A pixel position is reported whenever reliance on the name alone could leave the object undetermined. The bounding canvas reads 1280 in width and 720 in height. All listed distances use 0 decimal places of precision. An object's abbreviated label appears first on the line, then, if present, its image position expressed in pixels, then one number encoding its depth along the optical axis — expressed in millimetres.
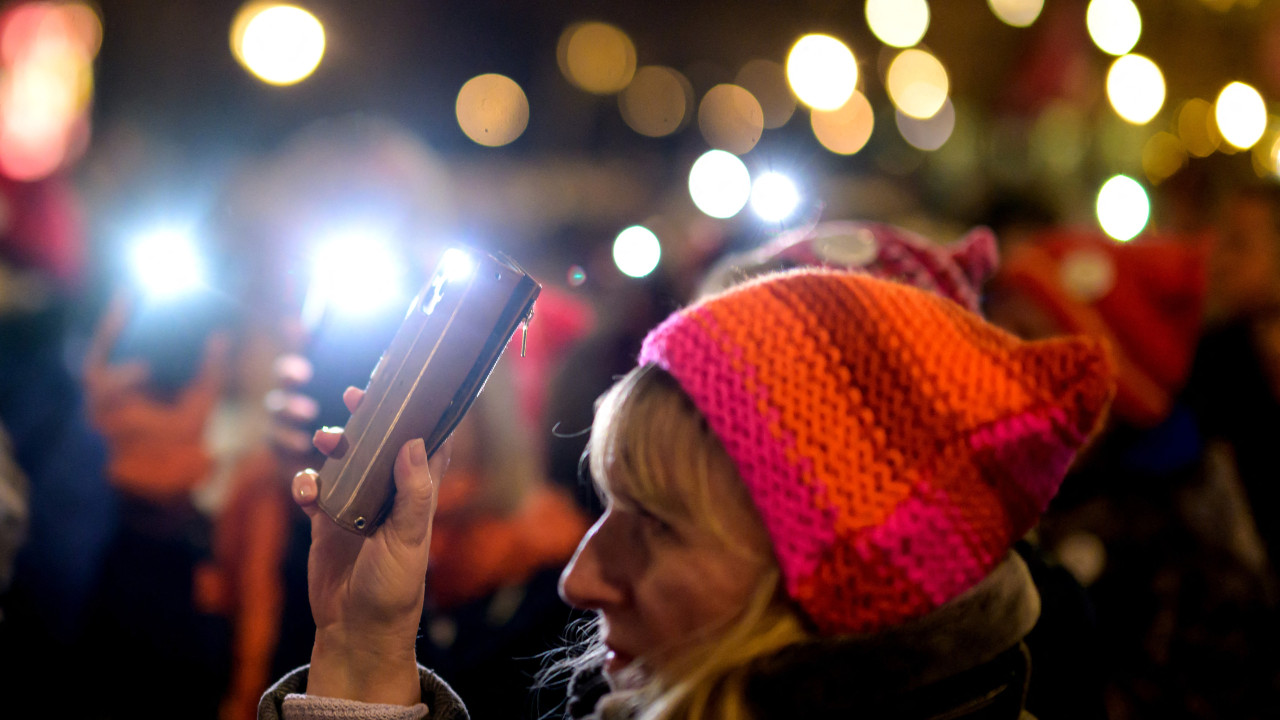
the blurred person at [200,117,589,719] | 1369
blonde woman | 1156
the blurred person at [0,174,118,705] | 1558
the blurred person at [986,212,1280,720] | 1708
